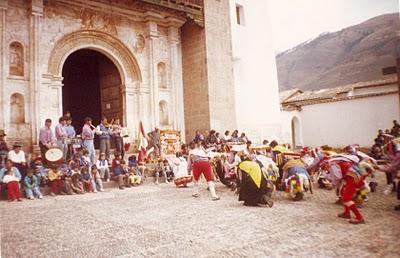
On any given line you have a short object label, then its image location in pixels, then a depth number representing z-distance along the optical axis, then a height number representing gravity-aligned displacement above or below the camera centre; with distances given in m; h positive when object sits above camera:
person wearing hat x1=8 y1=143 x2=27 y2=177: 7.83 -0.06
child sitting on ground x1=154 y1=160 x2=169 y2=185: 10.00 -0.65
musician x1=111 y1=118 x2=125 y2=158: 10.20 +0.37
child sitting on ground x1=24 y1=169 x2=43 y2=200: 7.44 -0.65
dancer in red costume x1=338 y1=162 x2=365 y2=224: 4.70 -0.74
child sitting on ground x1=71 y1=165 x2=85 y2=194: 8.20 -0.74
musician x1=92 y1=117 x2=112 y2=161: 9.66 +0.41
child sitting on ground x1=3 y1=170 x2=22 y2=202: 7.04 -0.61
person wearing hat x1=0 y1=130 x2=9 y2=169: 7.73 +0.15
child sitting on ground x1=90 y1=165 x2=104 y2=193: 8.59 -0.69
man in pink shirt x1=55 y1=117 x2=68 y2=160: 8.88 +0.45
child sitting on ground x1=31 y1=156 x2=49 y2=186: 7.78 -0.39
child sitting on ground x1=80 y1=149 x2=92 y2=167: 8.75 -0.18
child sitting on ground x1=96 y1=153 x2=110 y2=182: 9.04 -0.44
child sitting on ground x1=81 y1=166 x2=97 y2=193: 8.41 -0.70
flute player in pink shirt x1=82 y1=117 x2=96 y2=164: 9.26 +0.36
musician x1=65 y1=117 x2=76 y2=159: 9.20 +0.48
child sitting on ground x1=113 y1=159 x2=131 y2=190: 8.96 -0.61
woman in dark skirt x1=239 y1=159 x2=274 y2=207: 6.10 -0.78
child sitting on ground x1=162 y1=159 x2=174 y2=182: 10.23 -0.70
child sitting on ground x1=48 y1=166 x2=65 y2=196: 7.94 -0.66
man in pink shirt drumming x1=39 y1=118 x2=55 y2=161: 8.66 +0.44
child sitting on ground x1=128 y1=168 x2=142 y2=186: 9.18 -0.76
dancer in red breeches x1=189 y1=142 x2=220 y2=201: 7.03 -0.44
